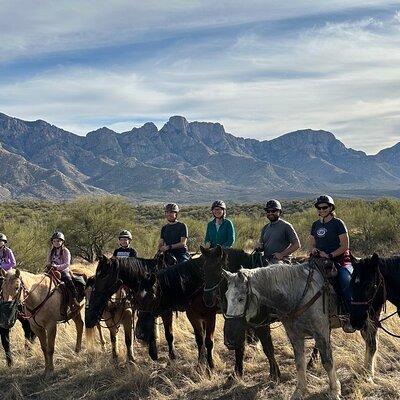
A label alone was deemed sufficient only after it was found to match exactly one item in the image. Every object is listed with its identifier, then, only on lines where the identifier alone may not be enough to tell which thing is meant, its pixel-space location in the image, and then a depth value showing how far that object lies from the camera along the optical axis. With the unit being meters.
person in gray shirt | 7.64
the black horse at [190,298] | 7.50
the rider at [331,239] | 6.70
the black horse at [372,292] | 5.96
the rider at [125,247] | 9.58
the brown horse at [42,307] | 8.28
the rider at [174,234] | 9.24
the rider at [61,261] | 9.12
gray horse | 5.56
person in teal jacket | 8.62
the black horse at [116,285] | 6.99
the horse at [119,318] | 8.34
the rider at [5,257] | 9.66
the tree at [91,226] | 27.19
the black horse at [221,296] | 6.58
